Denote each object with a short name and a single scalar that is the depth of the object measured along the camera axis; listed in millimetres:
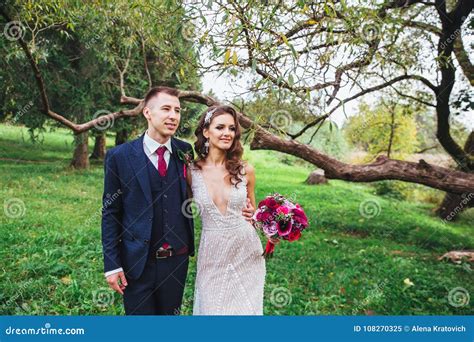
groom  2438
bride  2680
